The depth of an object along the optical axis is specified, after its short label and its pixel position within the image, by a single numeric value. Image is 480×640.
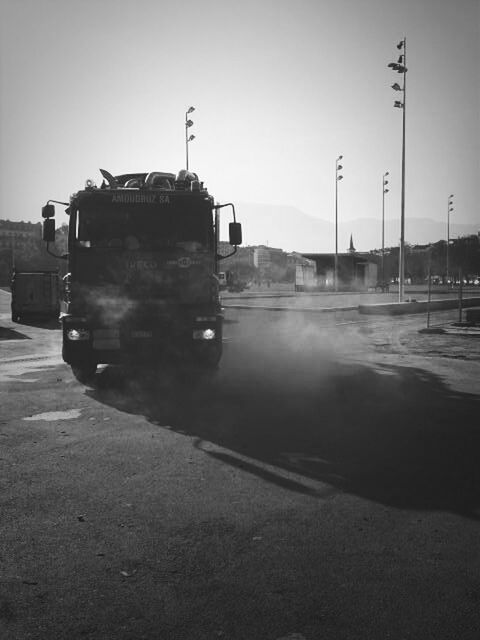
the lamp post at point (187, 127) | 33.03
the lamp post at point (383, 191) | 67.09
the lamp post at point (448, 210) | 89.69
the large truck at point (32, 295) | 27.48
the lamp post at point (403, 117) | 30.67
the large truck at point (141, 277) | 9.51
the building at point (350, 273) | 84.44
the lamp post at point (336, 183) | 62.50
